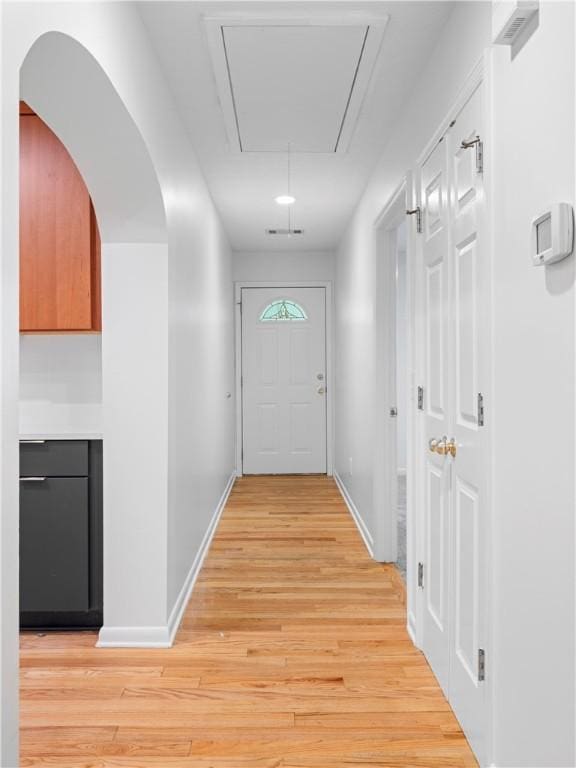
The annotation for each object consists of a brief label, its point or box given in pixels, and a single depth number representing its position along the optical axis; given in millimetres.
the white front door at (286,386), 6566
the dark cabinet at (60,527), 2670
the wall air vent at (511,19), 1335
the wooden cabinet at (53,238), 2635
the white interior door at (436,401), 2133
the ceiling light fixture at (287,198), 4126
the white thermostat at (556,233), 1200
